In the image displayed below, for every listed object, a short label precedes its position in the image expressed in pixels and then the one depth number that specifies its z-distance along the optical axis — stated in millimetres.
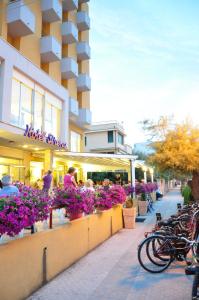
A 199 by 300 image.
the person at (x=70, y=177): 10250
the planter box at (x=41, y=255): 4367
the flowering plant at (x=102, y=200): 9503
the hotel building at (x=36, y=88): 13117
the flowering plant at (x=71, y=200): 7012
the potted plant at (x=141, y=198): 16531
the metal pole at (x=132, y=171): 16812
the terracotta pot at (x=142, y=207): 16500
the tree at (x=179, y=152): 13398
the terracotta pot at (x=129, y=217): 11836
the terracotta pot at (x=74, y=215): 7371
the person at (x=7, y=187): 6102
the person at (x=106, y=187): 10452
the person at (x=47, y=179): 11091
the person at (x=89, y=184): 11980
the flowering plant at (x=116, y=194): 10529
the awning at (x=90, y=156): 17283
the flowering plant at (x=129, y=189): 15483
